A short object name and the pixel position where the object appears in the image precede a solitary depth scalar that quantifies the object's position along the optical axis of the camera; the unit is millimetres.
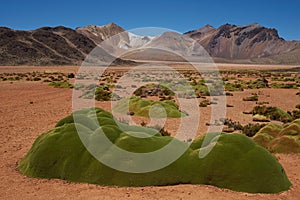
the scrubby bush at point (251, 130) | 12617
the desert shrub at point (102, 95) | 23812
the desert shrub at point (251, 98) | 25198
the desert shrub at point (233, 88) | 33688
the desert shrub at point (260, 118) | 16553
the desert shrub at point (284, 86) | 37178
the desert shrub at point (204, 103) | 20966
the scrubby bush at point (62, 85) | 35594
